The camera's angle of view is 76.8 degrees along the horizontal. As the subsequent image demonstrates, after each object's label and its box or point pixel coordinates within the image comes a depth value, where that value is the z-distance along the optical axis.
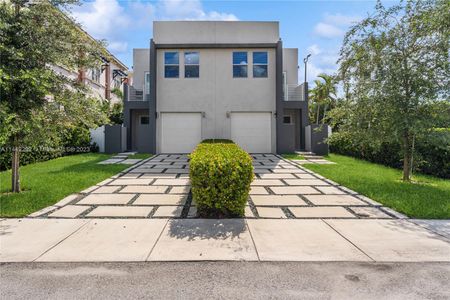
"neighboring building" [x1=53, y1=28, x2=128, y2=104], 24.78
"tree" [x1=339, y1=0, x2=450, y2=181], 7.35
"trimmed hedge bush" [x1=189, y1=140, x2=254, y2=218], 4.93
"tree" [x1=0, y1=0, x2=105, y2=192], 5.90
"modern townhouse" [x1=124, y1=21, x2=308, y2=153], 15.78
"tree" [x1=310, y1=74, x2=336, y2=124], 26.59
